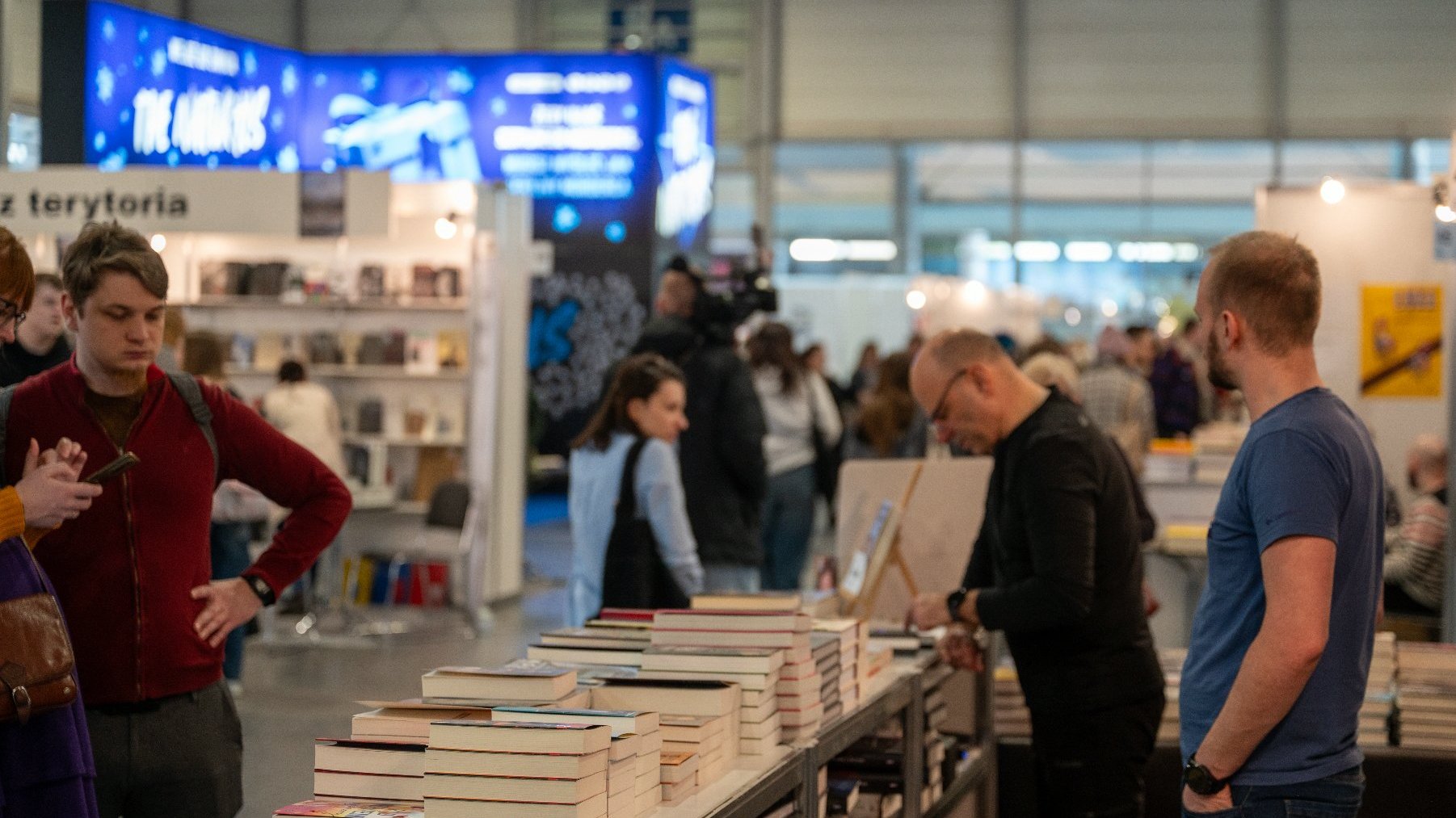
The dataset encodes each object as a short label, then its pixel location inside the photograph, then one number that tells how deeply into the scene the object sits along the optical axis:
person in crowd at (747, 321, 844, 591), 8.23
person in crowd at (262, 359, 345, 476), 9.23
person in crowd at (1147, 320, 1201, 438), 13.27
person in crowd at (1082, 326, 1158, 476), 9.92
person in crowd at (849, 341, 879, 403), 15.15
